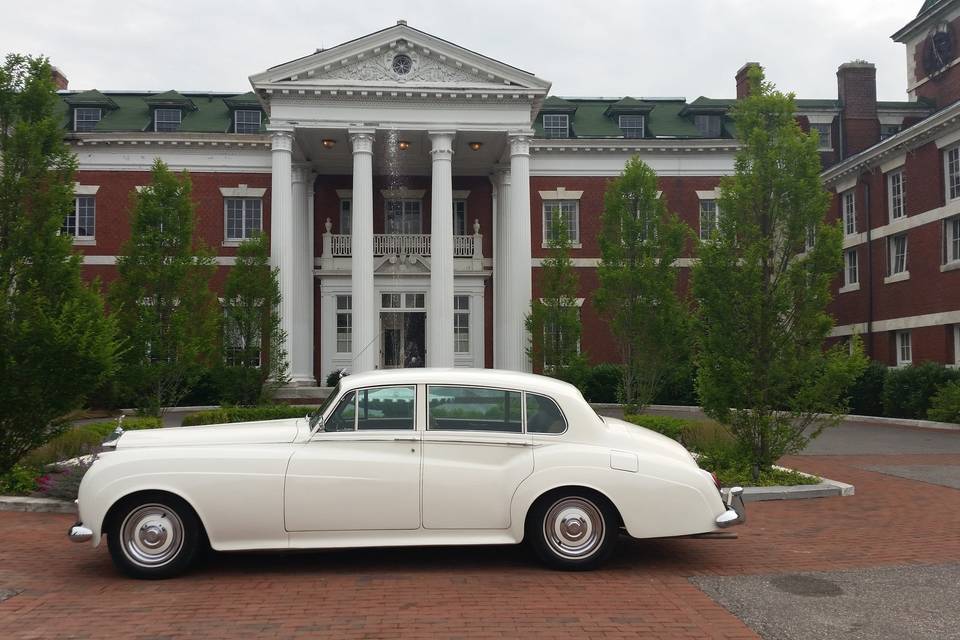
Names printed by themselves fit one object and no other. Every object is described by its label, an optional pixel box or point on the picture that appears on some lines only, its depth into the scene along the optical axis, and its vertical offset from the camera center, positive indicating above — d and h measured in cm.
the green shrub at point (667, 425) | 1427 -137
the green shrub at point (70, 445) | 1148 -143
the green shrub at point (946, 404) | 2059 -145
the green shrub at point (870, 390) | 2436 -129
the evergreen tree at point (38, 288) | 1010 +88
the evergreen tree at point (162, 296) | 1788 +128
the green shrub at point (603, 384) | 2766 -118
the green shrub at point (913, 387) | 2177 -109
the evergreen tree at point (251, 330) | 2075 +57
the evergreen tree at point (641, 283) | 2042 +171
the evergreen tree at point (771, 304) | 1125 +64
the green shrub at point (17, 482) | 1007 -164
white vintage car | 631 -104
